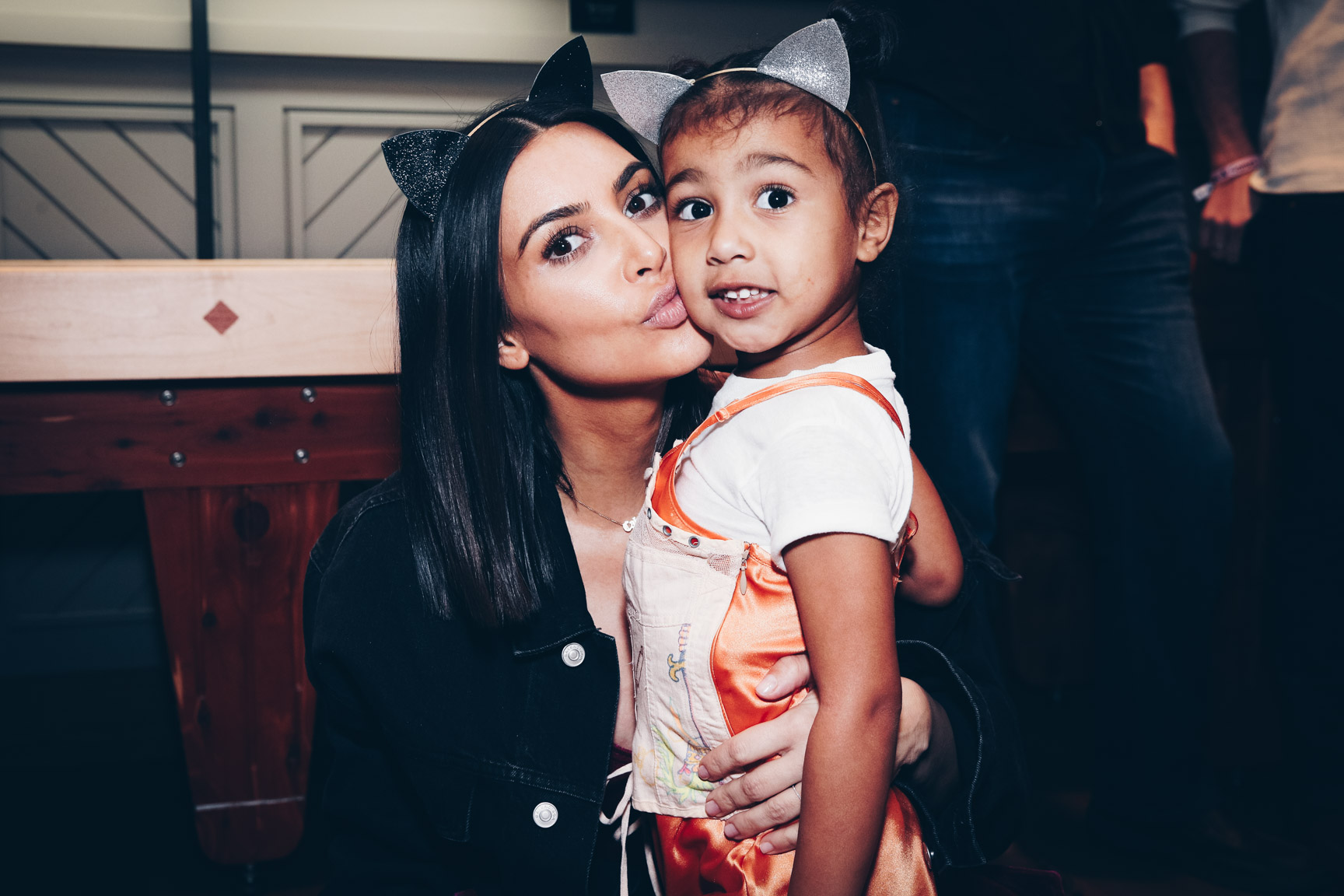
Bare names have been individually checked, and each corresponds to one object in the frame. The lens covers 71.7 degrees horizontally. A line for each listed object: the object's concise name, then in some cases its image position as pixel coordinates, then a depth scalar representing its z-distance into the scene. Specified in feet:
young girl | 2.35
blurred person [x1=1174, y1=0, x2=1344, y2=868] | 4.47
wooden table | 3.72
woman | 3.16
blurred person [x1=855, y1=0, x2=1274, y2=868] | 3.98
